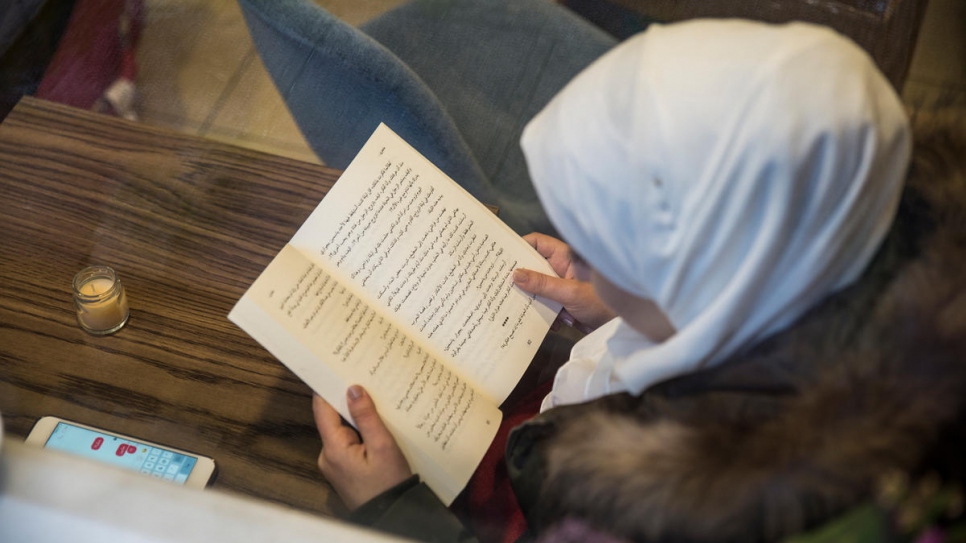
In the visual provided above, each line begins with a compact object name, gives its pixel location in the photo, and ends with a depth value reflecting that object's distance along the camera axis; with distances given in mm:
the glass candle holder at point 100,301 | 846
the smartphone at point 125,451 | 792
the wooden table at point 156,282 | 832
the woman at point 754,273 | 519
